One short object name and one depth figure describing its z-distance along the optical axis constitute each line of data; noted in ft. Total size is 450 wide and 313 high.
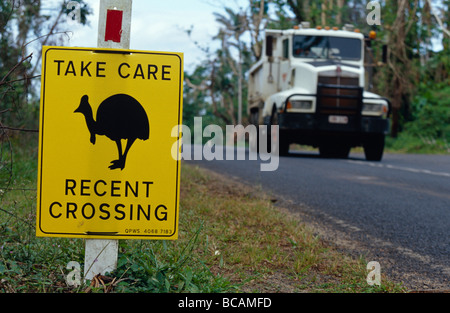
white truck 96.48
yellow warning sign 18.30
